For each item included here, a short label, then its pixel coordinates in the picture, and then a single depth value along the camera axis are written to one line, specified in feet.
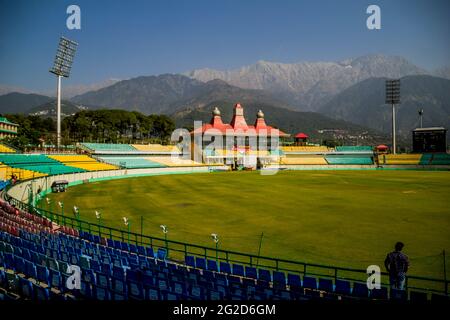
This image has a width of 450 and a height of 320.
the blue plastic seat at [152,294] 32.04
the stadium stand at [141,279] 32.63
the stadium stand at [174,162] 304.42
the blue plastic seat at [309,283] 36.91
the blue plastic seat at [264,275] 40.19
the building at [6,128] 326.65
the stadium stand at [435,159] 308.77
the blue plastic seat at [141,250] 51.49
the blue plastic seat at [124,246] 54.22
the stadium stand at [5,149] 206.00
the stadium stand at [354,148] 400.67
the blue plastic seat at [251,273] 41.04
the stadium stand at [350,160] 360.81
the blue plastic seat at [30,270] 38.01
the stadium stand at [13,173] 148.15
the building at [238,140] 360.07
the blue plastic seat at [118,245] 54.95
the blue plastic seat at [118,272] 36.95
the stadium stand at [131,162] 268.62
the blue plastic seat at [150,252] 51.14
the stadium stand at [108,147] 292.61
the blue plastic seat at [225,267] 43.14
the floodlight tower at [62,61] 256.83
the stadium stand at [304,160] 360.34
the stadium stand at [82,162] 222.83
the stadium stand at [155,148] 333.15
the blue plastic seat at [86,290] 34.13
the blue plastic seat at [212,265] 44.37
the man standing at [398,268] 35.24
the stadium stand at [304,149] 403.01
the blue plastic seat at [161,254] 49.93
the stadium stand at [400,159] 329.33
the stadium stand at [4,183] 114.44
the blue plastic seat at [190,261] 47.34
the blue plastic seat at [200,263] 45.97
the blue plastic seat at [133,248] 53.11
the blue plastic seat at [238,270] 42.70
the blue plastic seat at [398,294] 32.45
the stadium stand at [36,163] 172.65
